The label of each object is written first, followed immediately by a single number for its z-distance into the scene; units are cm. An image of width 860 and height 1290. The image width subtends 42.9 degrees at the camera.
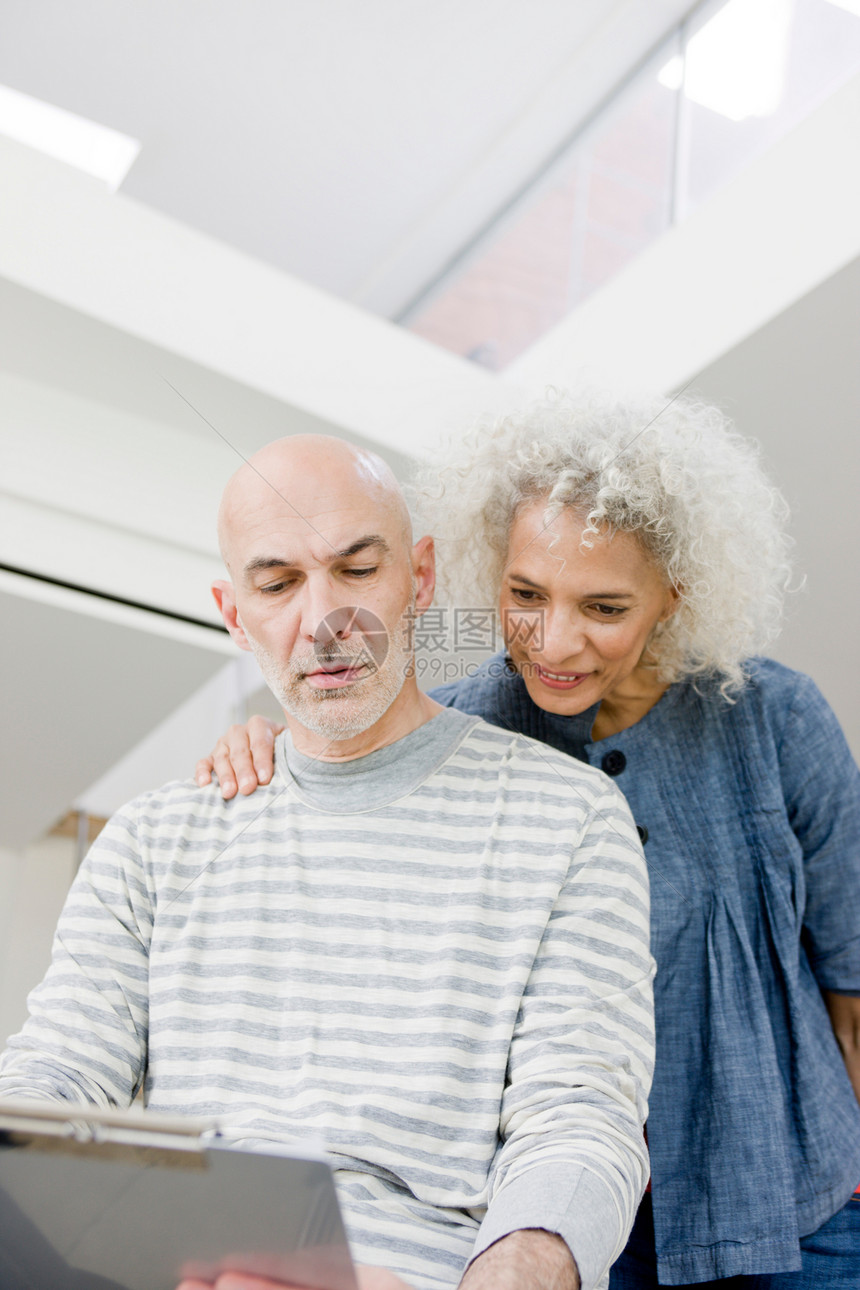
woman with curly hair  117
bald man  84
